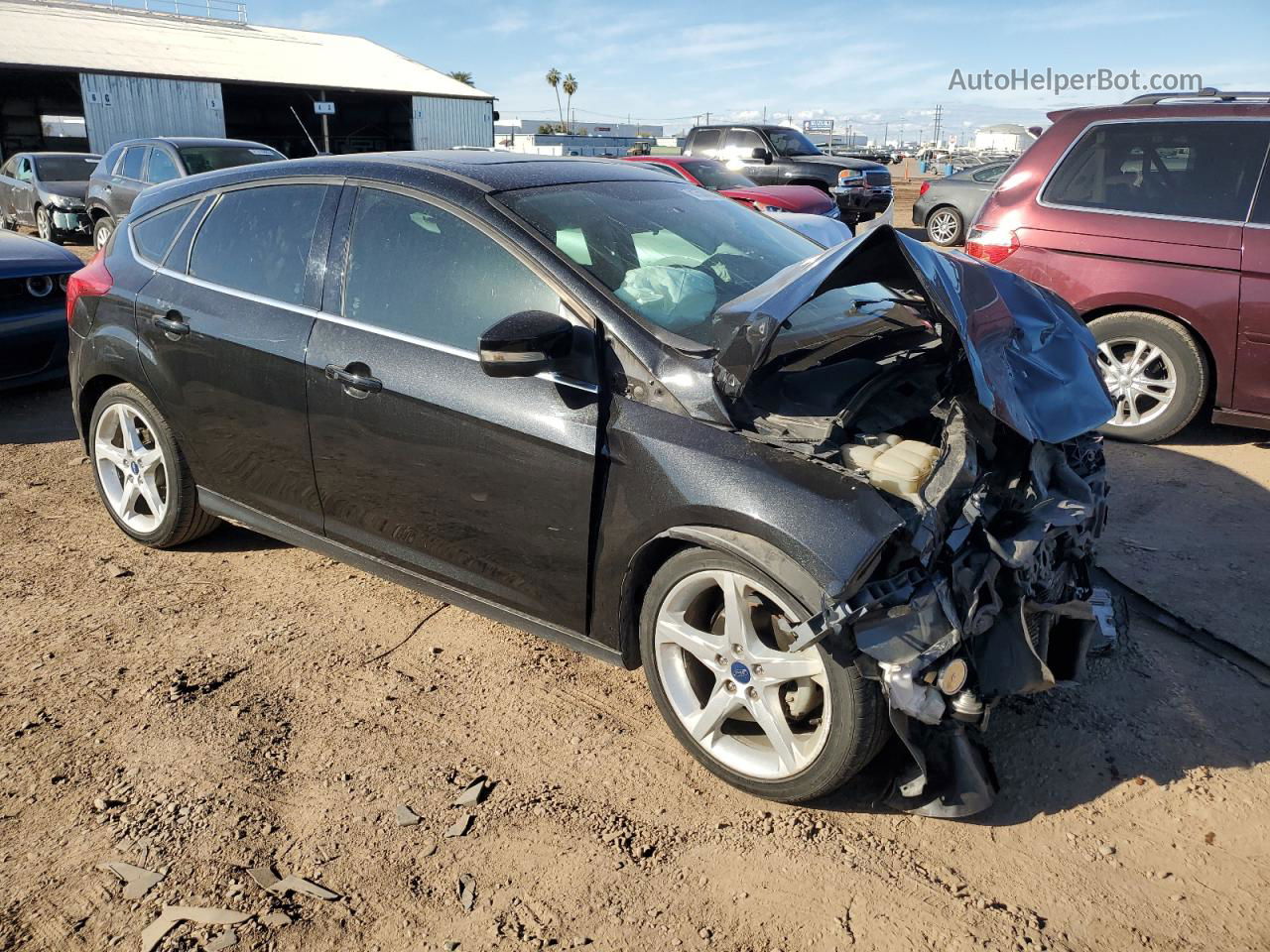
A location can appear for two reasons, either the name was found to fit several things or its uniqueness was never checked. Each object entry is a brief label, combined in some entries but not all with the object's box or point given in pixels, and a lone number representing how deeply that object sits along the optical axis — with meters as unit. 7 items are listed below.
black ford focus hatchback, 2.55
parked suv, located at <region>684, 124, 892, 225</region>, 15.90
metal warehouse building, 30.48
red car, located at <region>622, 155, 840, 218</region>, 10.92
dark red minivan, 5.26
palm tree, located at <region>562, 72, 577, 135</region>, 87.88
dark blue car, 6.48
